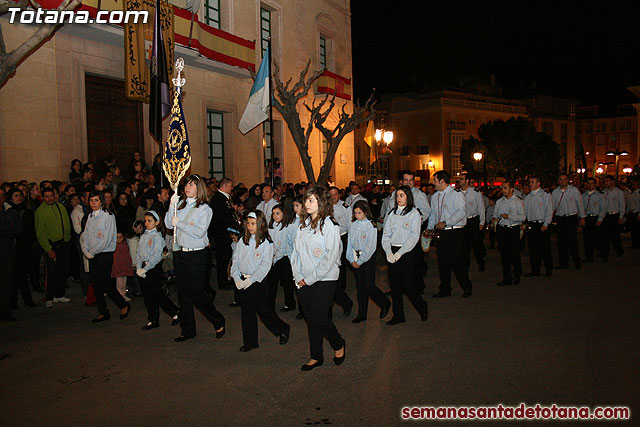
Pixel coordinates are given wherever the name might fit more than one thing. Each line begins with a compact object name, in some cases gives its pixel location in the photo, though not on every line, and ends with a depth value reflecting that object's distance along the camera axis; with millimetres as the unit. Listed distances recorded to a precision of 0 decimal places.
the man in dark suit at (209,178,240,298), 9367
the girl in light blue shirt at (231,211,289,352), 6309
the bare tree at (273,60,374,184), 19375
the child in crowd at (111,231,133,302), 8680
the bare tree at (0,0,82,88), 9297
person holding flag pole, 6629
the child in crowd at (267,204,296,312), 7777
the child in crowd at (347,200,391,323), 7336
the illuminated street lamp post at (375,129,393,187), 21219
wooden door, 14695
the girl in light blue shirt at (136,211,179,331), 7259
